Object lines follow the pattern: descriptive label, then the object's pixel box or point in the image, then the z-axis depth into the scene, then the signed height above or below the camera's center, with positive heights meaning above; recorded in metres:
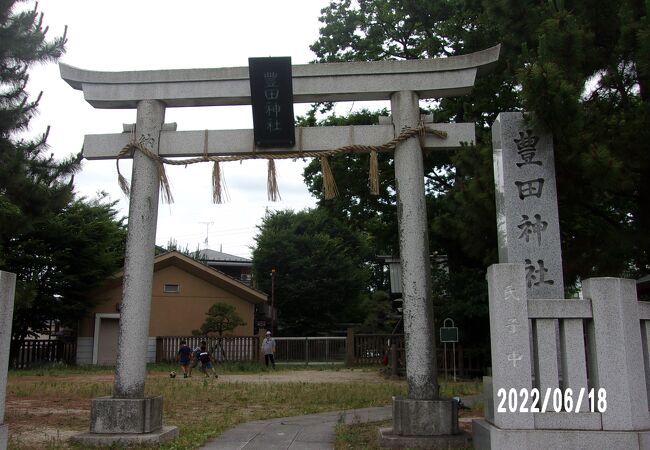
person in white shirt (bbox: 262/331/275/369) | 22.66 -0.79
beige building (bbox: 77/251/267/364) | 25.20 +1.23
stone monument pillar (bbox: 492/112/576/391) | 7.20 +1.48
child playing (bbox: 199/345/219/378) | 18.63 -1.03
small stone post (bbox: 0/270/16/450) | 5.57 +0.03
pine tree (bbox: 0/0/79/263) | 10.84 +3.61
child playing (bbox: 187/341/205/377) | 19.20 -0.99
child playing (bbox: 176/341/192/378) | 18.62 -0.87
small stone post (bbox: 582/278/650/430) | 5.34 -0.26
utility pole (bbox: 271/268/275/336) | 32.94 +1.55
